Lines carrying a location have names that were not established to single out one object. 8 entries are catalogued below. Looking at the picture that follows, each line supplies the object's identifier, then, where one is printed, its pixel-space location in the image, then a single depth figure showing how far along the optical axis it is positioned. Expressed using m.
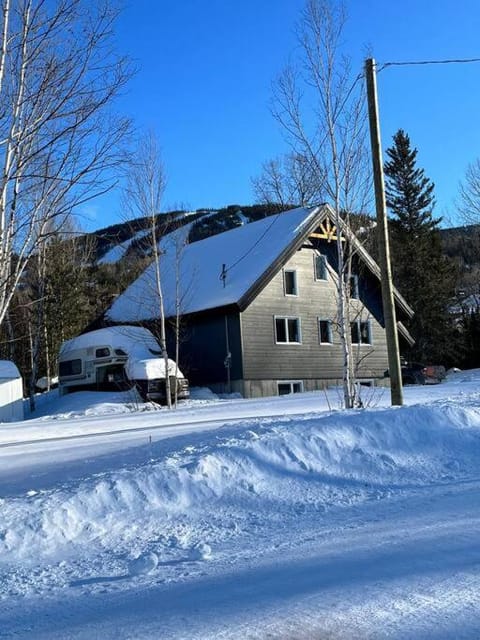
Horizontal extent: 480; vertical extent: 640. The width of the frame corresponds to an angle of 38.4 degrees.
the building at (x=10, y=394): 24.41
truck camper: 25.75
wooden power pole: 12.17
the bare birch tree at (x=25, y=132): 9.73
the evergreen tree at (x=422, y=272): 47.69
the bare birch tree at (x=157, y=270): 24.05
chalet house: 28.67
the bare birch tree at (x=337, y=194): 16.45
